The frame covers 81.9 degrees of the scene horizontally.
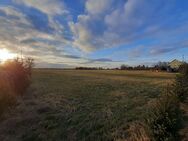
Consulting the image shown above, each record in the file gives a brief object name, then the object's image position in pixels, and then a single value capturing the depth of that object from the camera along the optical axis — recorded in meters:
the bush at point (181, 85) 6.77
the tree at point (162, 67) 42.08
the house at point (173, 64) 39.85
